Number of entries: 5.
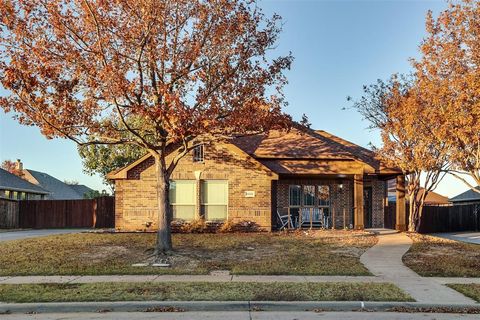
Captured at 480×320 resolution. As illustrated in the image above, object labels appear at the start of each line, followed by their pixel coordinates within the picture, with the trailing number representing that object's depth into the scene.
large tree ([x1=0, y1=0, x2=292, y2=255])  12.95
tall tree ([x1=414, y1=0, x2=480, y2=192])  13.95
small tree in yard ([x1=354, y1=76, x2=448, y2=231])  16.88
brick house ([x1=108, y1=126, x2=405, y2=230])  22.08
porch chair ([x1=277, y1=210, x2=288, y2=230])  24.03
